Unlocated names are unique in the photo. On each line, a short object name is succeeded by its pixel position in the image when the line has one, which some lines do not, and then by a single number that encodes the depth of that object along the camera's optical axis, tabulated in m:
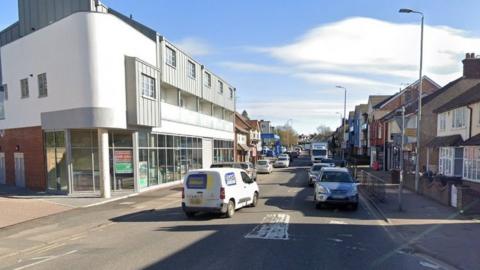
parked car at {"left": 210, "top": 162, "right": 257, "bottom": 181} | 27.04
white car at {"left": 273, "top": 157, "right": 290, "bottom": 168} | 59.34
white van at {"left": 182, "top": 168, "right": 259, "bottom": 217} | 14.32
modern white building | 20.19
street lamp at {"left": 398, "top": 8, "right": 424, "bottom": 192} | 19.91
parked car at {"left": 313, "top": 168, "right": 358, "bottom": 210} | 16.62
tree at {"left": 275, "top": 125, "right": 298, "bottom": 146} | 144.32
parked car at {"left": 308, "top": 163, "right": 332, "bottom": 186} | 27.89
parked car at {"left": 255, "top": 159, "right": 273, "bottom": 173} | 44.84
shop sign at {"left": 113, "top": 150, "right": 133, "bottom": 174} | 22.44
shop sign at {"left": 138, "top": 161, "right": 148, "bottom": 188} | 23.52
